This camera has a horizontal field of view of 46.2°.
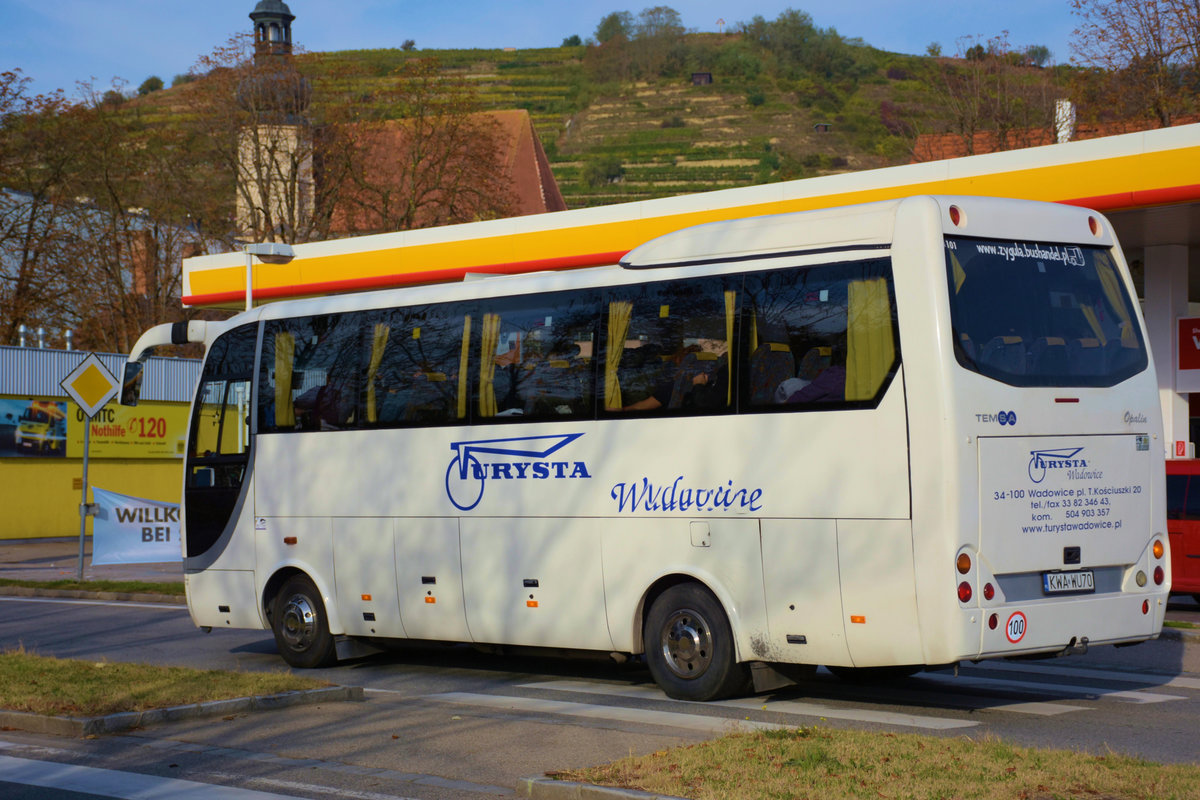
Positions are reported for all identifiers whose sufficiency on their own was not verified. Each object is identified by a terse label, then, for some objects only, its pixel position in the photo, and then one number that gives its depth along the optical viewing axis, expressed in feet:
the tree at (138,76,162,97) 574.35
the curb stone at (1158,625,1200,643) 45.29
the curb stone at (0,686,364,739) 29.30
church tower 169.68
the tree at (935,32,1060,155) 187.93
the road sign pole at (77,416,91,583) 70.79
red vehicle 54.60
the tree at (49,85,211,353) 171.22
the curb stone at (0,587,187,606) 64.34
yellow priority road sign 70.44
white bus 29.37
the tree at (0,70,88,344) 155.84
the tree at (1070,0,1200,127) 124.67
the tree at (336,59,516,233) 179.63
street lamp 82.84
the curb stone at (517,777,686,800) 21.52
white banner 73.05
